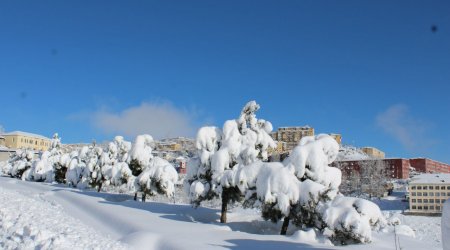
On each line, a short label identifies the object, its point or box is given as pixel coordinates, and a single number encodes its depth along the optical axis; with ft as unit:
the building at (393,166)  403.54
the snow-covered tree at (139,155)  136.98
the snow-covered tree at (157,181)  116.26
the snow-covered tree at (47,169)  215.12
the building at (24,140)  590.14
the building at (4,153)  484.74
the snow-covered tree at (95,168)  172.24
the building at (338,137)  645.26
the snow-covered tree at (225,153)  87.51
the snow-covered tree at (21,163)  238.68
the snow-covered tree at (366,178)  308.60
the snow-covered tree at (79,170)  179.93
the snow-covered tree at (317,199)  65.72
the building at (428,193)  230.48
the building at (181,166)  440.86
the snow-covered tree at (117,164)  135.44
